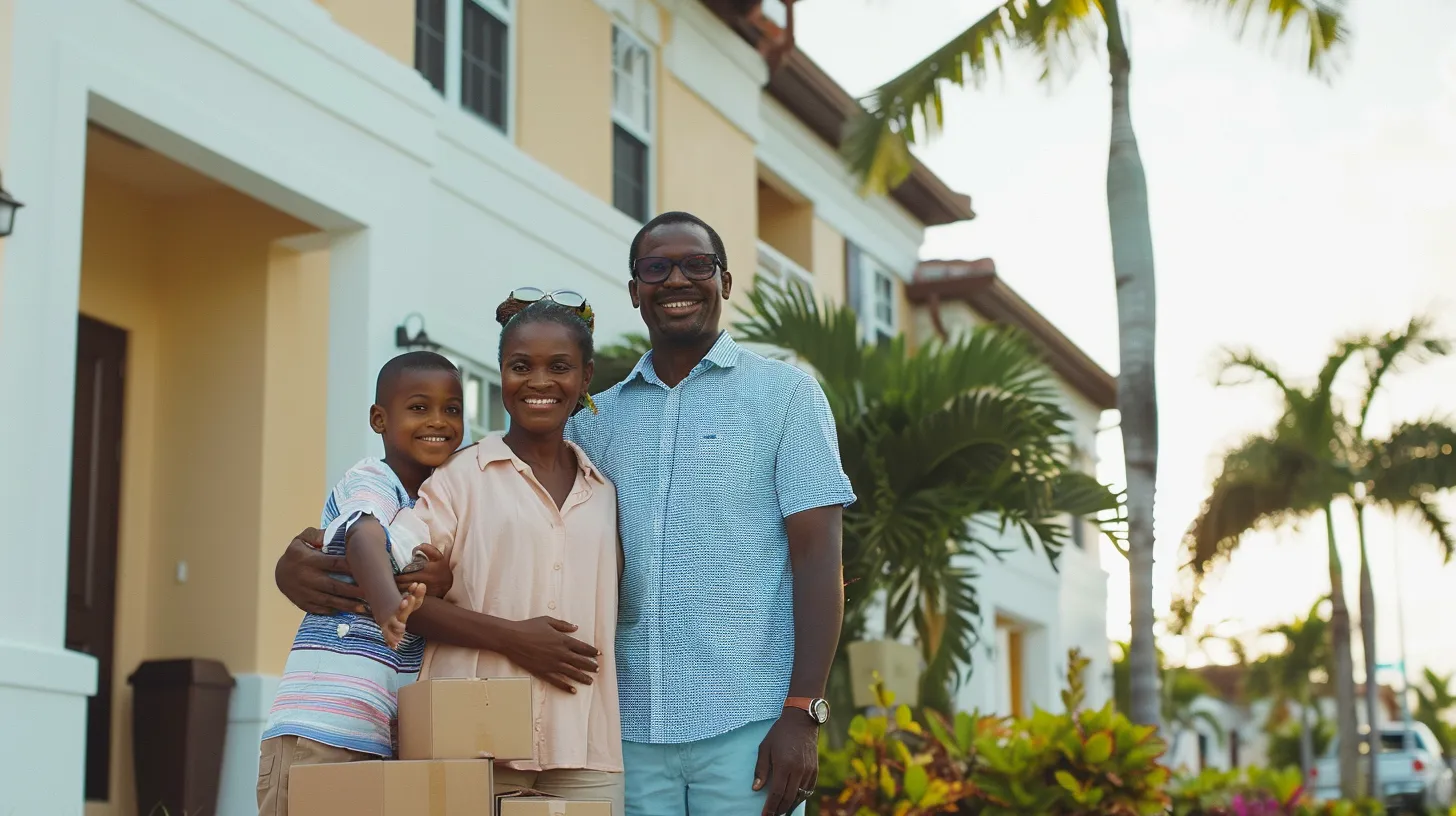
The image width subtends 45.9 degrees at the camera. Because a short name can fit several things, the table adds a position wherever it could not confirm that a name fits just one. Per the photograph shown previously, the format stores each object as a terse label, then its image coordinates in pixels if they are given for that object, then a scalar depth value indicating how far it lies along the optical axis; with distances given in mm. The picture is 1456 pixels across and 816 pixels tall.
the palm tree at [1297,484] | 20578
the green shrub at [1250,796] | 12523
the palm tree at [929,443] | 9891
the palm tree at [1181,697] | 38312
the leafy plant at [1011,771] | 8289
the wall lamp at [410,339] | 8789
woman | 3197
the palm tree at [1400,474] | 21609
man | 3365
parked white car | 27141
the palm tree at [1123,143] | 10344
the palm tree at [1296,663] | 40219
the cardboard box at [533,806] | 2994
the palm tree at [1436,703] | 57734
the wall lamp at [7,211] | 6336
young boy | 3355
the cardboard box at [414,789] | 2971
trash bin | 8367
